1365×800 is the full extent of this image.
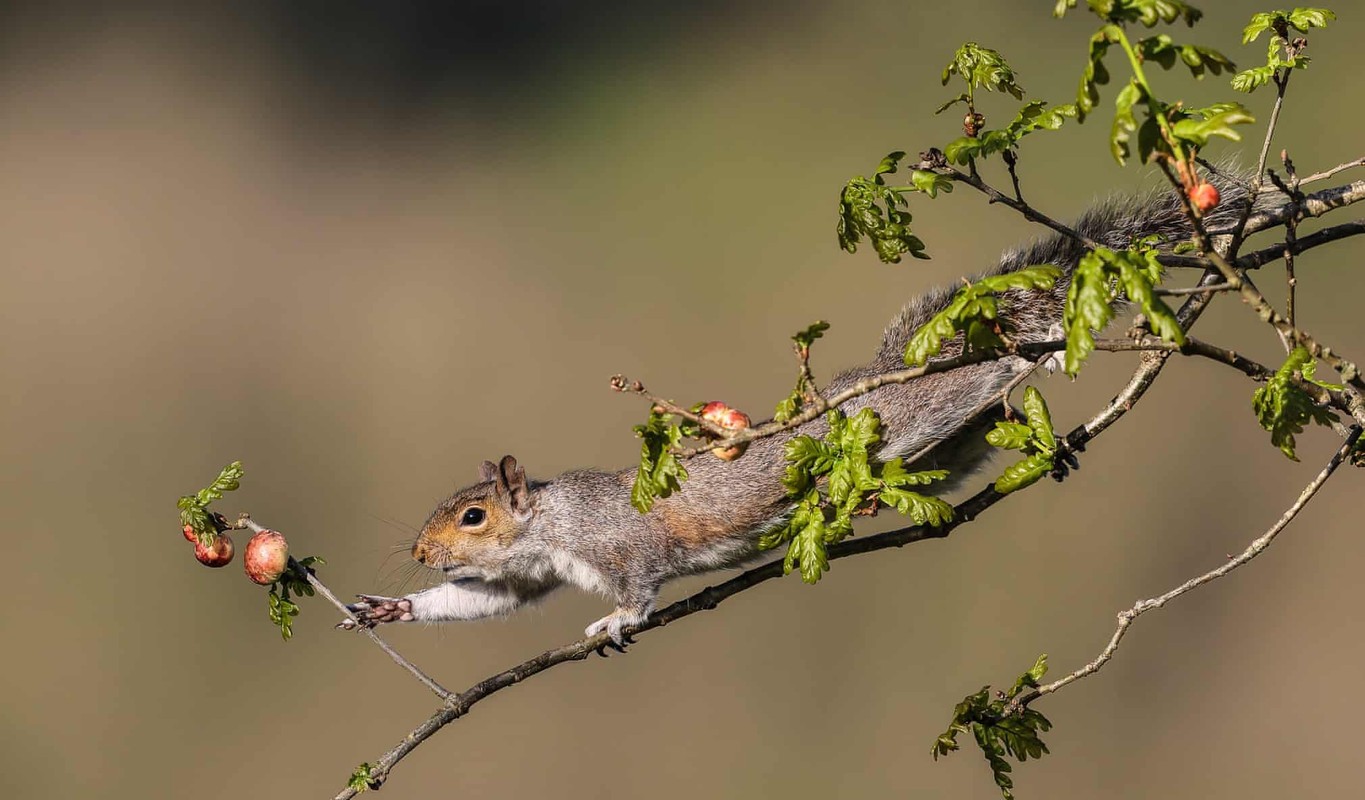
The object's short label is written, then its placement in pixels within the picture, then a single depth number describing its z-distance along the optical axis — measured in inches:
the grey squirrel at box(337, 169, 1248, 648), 243.3
